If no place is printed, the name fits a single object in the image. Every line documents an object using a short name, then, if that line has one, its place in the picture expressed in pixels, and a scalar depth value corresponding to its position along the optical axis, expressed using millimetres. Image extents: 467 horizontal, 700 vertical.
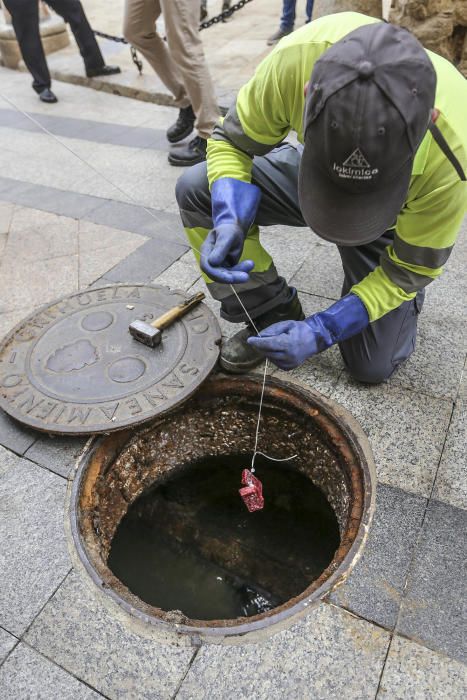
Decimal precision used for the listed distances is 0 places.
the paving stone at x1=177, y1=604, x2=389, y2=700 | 1578
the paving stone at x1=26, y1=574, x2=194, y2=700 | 1610
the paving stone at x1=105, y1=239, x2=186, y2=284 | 3205
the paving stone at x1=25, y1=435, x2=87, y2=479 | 2218
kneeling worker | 1384
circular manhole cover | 2309
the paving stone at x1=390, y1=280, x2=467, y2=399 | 2436
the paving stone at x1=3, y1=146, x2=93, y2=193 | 4391
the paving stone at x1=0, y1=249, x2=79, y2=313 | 3090
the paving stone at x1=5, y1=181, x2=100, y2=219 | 3984
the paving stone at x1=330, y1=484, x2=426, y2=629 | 1733
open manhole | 2221
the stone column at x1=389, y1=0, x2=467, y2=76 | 4316
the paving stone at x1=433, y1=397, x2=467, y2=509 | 2012
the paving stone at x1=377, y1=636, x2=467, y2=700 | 1552
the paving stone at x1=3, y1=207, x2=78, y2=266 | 3488
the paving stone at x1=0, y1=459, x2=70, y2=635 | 1805
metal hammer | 2555
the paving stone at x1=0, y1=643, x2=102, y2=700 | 1601
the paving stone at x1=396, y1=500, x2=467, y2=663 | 1660
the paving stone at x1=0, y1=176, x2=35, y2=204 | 4191
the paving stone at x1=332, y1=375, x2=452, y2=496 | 2090
